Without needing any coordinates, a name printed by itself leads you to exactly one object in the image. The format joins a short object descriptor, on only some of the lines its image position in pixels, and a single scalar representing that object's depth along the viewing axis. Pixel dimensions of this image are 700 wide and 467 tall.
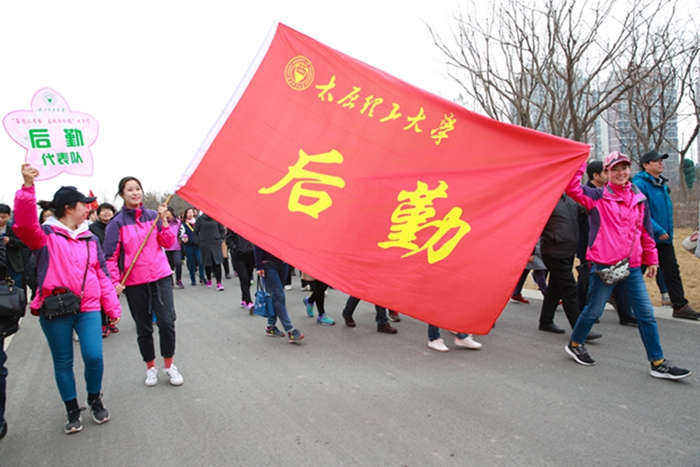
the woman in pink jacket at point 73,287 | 3.44
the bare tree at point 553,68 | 11.20
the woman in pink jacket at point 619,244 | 4.07
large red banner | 3.43
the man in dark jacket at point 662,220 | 5.75
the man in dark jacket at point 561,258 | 5.38
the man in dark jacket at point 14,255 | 6.40
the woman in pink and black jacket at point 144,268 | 4.20
